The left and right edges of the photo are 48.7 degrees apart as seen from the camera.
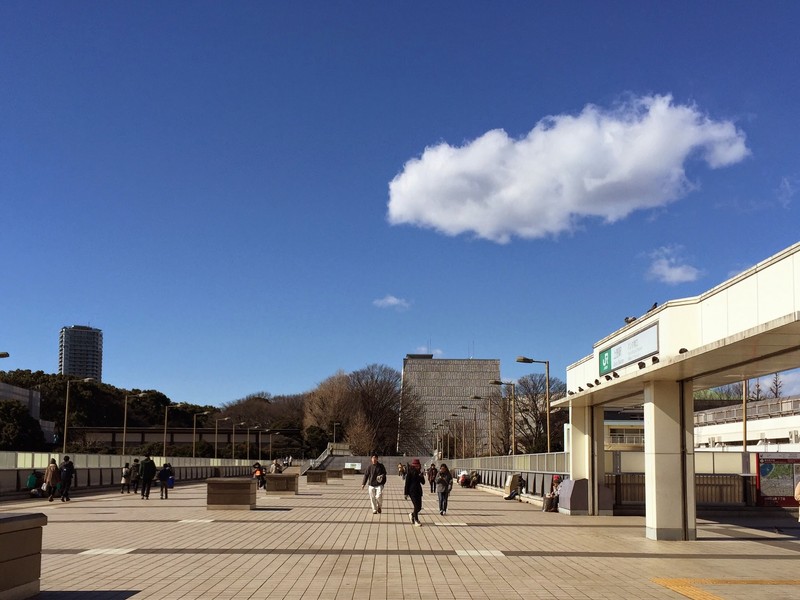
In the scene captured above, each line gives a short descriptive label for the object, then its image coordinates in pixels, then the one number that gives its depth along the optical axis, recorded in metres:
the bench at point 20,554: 9.18
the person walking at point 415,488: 21.78
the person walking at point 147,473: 32.72
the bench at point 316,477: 55.81
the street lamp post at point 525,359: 35.47
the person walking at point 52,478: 29.95
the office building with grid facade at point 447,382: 187.25
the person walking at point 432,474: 43.28
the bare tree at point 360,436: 134.62
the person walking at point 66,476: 30.28
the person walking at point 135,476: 37.62
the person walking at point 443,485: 26.28
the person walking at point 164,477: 32.75
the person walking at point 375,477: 24.83
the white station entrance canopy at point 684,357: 12.96
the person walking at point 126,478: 37.81
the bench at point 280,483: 38.34
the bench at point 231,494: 26.27
